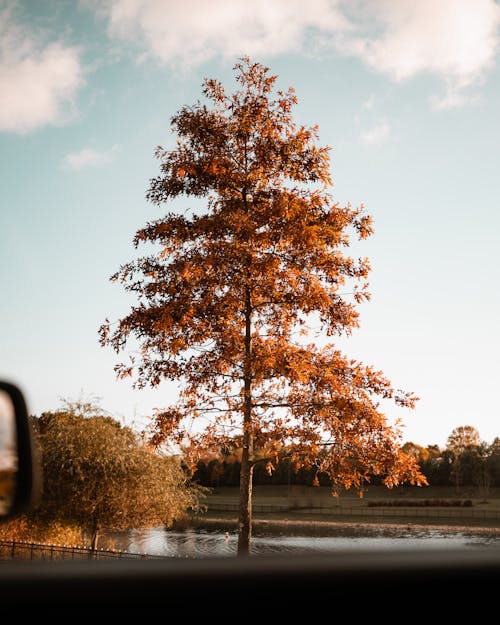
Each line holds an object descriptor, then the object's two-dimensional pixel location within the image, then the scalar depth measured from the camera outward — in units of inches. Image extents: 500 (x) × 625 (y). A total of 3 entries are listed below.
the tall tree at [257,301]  492.1
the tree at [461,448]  3432.6
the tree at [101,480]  911.7
